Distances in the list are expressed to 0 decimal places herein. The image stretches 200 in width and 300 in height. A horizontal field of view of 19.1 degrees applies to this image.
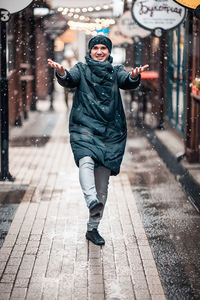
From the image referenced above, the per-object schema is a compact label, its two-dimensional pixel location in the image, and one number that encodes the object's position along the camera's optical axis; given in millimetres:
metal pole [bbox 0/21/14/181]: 8234
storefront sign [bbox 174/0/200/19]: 6355
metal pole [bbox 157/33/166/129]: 14477
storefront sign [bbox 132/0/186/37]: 9859
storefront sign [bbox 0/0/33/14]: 7935
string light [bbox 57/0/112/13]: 18153
